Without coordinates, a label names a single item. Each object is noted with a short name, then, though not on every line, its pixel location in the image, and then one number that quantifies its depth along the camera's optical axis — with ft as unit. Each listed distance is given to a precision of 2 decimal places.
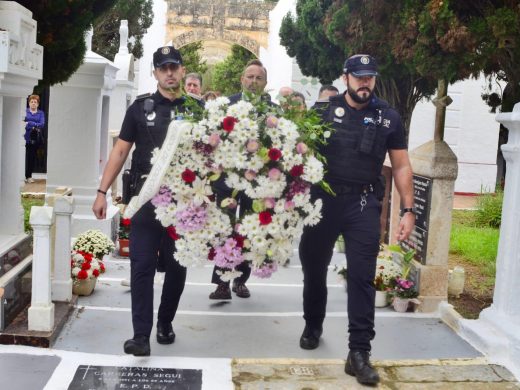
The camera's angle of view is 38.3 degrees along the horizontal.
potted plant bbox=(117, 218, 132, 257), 26.43
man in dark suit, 20.20
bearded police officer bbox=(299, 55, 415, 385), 14.83
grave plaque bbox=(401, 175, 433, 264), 20.59
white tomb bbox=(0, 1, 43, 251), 16.53
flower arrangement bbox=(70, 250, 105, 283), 20.06
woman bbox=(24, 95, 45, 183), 47.70
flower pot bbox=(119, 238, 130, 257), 26.36
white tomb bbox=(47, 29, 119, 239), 27.45
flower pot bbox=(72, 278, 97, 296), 20.26
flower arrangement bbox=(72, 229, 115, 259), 23.45
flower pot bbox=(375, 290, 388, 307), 20.66
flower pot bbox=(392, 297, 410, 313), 20.29
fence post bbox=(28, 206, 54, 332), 15.88
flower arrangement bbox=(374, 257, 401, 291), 20.94
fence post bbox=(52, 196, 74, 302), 18.53
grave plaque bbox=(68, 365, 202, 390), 13.66
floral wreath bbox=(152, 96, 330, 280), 14.02
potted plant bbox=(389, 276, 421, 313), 20.30
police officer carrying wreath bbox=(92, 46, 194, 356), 15.12
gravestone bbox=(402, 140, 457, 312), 20.35
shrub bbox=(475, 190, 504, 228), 41.57
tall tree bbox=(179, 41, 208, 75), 117.18
